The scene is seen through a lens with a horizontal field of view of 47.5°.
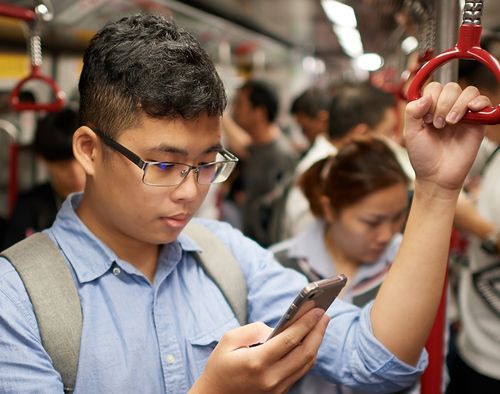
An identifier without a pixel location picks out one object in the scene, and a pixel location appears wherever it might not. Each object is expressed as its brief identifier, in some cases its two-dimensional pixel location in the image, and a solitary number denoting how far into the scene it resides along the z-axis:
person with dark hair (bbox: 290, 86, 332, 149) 4.80
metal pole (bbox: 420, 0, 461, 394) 1.24
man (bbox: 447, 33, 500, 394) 2.28
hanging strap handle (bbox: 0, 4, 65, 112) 1.64
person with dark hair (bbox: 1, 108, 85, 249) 2.62
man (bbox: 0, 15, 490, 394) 1.07
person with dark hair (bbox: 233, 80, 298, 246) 4.28
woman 2.06
